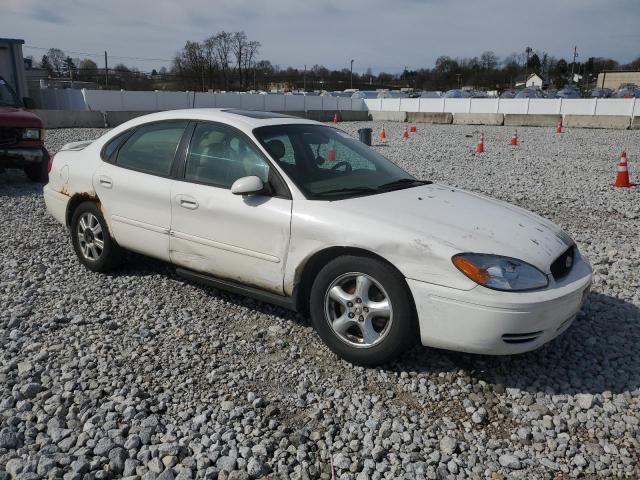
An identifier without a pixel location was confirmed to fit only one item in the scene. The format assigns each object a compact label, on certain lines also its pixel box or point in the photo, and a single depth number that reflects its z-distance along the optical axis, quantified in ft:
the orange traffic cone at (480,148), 50.63
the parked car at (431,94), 174.17
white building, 308.19
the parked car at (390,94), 147.95
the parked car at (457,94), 152.76
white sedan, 10.12
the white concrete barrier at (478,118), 91.66
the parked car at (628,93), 132.81
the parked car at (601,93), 158.86
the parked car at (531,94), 133.41
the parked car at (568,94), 139.44
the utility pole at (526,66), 304.30
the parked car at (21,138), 29.01
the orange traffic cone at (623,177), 32.96
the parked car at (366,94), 146.99
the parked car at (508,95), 149.54
